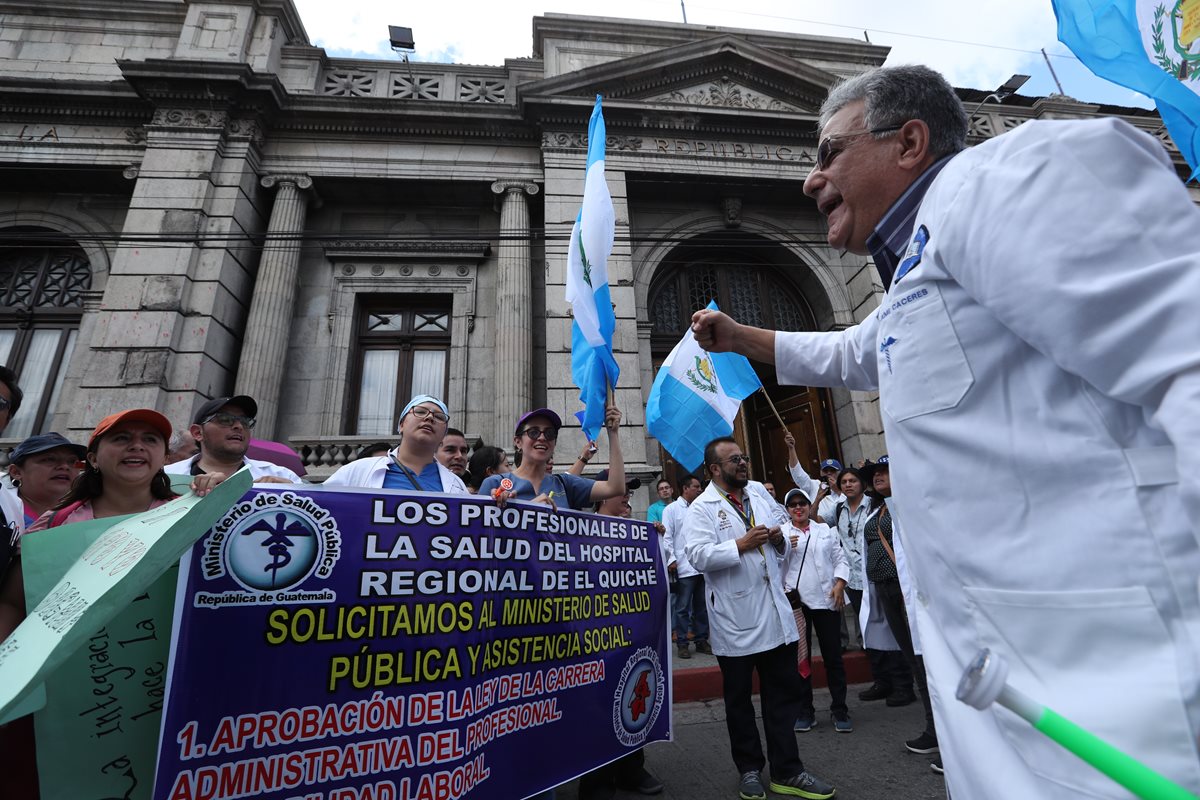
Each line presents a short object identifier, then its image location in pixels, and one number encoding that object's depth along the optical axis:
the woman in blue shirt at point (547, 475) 3.69
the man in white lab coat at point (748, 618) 3.30
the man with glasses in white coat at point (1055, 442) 0.76
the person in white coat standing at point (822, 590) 4.53
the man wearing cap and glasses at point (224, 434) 3.37
